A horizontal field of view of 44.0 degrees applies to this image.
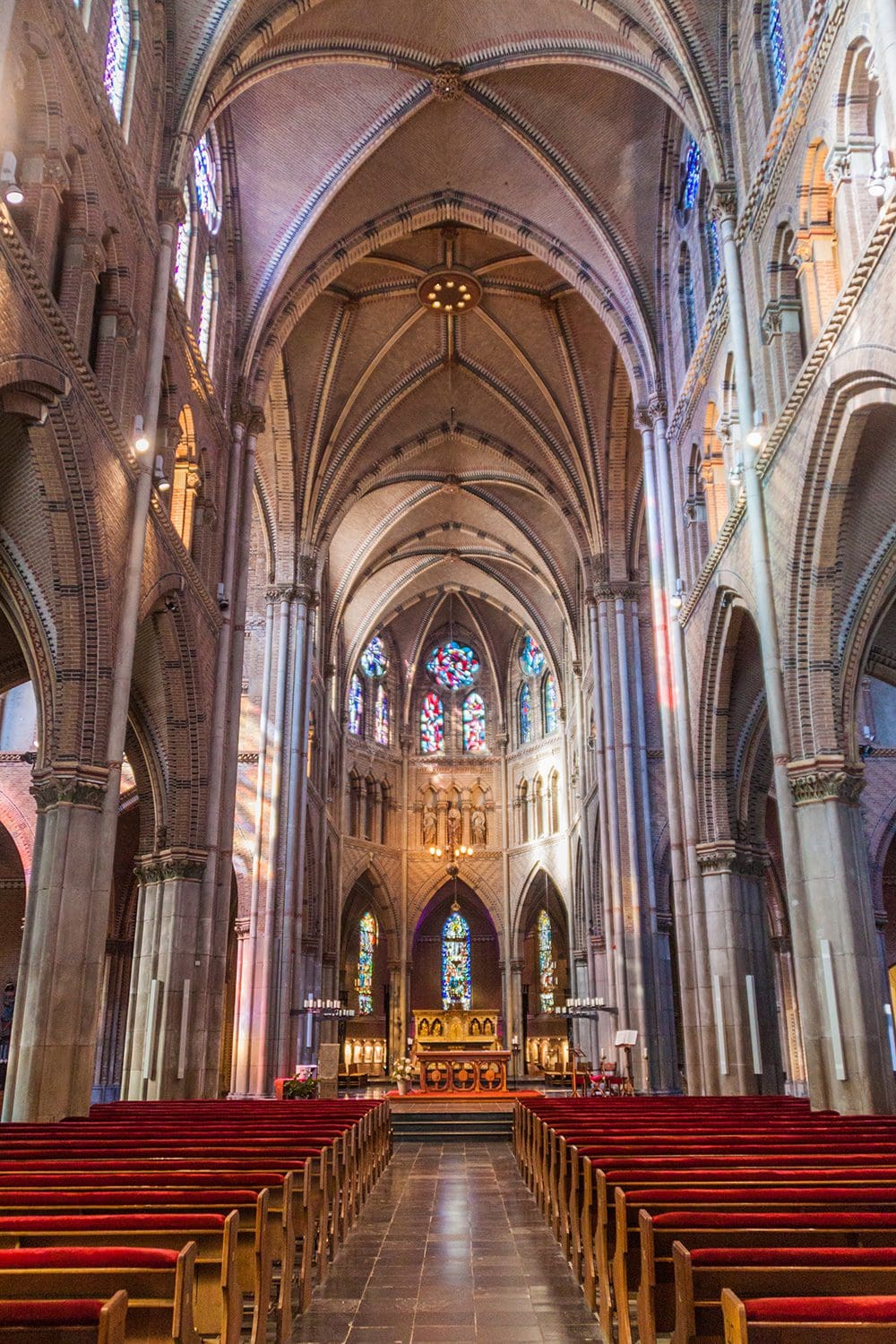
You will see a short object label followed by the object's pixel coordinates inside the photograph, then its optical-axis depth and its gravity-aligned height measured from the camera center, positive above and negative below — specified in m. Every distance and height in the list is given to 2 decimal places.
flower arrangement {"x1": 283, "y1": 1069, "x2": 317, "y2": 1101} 20.59 -0.22
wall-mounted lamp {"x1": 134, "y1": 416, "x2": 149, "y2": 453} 15.39 +8.37
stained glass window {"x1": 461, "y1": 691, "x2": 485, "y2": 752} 47.62 +14.36
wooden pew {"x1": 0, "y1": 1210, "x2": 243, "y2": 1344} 4.53 -0.61
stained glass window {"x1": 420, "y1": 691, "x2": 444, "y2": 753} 47.47 +14.23
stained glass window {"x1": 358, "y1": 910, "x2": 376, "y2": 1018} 43.97 +4.19
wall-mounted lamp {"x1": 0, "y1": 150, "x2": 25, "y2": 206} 10.91 +8.46
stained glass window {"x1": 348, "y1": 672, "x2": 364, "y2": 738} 44.00 +13.95
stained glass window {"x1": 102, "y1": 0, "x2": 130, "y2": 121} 15.84 +14.03
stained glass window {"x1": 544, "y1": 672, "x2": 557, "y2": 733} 44.38 +14.07
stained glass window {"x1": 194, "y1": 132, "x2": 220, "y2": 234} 21.41 +16.64
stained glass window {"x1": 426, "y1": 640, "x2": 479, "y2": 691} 48.19 +16.83
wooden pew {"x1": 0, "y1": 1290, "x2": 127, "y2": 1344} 3.33 -0.69
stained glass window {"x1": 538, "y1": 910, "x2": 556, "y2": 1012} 43.97 +4.15
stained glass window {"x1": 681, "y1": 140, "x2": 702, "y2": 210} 21.44 +16.60
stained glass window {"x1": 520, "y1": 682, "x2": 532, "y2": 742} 46.19 +14.27
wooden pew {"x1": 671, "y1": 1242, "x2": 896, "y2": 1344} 3.95 -0.67
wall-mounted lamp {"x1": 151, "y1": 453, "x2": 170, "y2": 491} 16.62 +8.52
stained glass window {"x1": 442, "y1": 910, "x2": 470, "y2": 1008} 45.88 +4.51
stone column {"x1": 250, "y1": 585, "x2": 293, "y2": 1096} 26.75 +4.44
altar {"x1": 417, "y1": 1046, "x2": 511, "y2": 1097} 24.62 +0.10
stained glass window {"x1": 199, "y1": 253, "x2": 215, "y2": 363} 21.64 +14.28
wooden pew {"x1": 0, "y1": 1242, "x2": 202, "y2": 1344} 3.90 -0.66
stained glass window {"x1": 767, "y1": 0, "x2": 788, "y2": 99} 16.20 +14.35
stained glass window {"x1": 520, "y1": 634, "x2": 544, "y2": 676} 46.00 +16.41
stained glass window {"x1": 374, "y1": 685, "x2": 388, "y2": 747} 45.75 +14.08
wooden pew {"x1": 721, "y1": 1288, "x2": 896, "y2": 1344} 3.35 -0.71
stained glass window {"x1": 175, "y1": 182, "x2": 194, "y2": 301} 19.88 +14.11
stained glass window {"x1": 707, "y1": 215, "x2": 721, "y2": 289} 19.78 +14.06
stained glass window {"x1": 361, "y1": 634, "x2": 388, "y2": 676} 45.78 +16.38
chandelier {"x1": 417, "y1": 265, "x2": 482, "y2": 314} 28.84 +19.58
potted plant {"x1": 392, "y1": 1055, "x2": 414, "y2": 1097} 25.67 +0.00
